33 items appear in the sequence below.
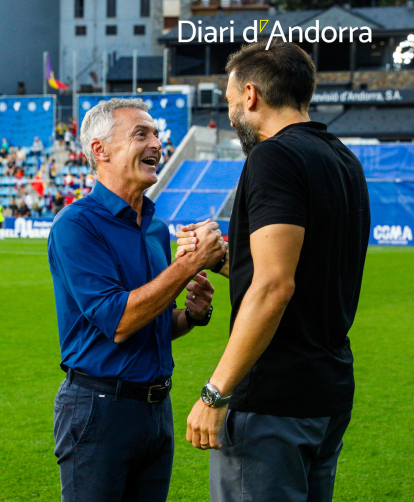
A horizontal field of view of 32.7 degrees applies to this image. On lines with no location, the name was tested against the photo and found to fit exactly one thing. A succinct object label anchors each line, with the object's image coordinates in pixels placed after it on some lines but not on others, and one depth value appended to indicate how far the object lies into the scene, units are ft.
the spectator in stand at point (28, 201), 114.83
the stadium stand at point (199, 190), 99.35
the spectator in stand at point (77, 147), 128.92
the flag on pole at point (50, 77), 149.79
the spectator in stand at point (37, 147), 130.93
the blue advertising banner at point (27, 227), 100.53
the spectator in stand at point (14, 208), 114.54
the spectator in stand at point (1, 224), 102.28
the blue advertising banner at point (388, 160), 92.63
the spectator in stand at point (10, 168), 124.26
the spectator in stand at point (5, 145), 134.27
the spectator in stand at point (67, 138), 134.10
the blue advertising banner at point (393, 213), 85.81
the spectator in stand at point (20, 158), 129.50
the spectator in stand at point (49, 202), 114.32
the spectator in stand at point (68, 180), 116.16
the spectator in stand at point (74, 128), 135.03
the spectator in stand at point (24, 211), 113.60
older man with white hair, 8.82
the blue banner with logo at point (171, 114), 127.03
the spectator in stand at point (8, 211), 117.50
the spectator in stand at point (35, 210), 114.21
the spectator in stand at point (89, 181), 113.29
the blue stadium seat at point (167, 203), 101.80
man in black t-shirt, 7.50
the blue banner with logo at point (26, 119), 132.77
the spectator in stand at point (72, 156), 125.97
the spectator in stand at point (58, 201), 111.47
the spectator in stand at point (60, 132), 137.69
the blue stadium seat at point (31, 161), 130.00
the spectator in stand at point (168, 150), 117.37
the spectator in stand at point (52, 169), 122.52
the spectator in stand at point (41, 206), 113.19
